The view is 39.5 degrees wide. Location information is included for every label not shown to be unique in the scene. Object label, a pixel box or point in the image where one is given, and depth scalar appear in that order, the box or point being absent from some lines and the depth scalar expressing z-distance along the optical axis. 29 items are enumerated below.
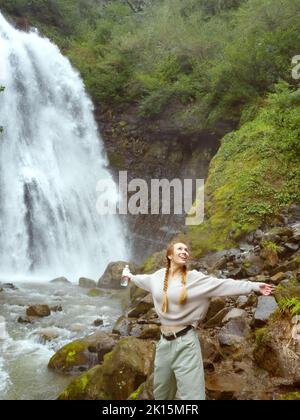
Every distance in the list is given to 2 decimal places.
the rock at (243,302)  6.55
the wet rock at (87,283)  13.77
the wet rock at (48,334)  8.30
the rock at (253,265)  8.42
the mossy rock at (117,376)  5.29
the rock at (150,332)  6.87
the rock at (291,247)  8.51
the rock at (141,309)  8.46
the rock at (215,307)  6.71
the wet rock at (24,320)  9.28
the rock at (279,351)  4.38
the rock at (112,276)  13.48
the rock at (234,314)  6.11
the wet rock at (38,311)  9.75
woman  3.41
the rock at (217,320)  6.35
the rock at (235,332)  5.46
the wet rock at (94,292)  12.25
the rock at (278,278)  7.06
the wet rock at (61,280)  14.28
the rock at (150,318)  7.55
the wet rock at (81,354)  6.95
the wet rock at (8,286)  12.61
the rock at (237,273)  8.56
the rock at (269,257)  8.25
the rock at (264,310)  5.27
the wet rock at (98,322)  9.20
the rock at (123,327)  7.70
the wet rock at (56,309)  10.25
